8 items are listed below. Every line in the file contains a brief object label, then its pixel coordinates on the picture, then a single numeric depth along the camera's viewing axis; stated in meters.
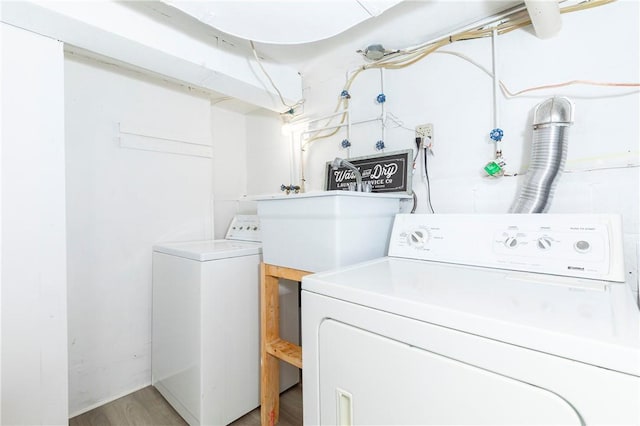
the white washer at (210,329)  1.50
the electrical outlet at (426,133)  1.55
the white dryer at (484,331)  0.50
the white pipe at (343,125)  1.80
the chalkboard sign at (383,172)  1.58
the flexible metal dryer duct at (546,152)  1.11
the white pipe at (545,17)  1.05
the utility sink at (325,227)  1.16
